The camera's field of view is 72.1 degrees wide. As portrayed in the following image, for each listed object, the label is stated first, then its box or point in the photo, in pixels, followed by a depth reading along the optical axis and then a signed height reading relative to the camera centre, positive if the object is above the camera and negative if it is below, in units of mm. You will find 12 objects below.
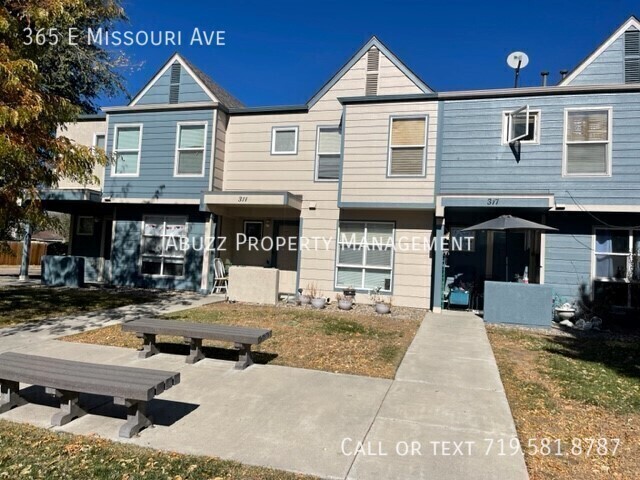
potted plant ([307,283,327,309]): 11797 -1144
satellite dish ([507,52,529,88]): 12828 +6070
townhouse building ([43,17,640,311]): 10734 +2169
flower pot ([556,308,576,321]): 10477 -1028
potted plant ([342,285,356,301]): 12378 -977
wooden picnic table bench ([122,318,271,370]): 5801 -1112
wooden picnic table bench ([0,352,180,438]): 3688 -1191
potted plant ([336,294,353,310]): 11453 -1191
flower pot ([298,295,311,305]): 12117 -1204
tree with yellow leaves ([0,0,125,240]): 6301 +1821
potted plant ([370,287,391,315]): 11808 -1089
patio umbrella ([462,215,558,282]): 9938 +969
